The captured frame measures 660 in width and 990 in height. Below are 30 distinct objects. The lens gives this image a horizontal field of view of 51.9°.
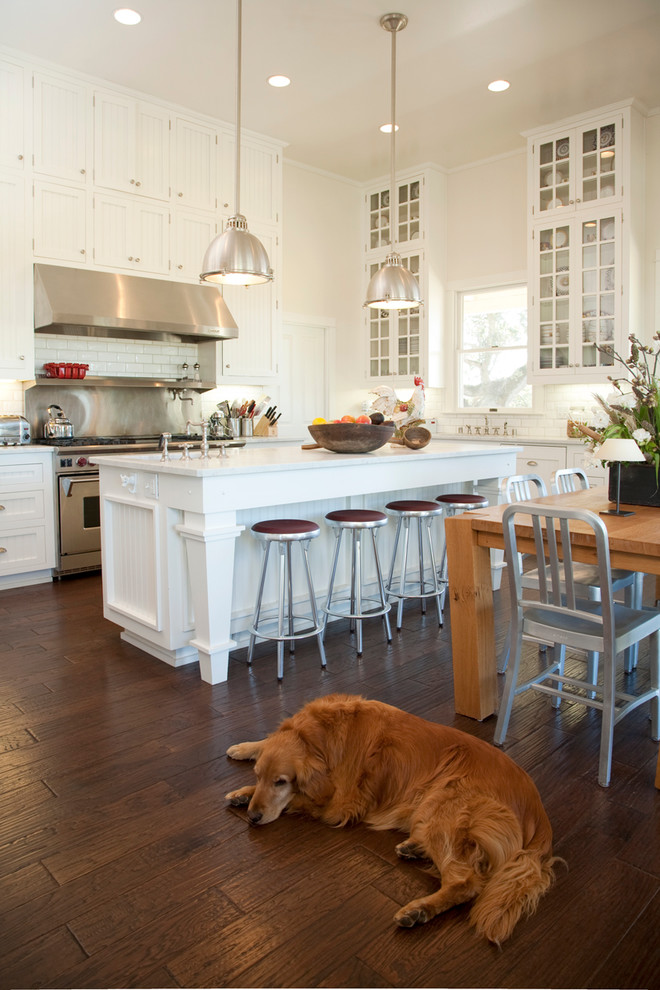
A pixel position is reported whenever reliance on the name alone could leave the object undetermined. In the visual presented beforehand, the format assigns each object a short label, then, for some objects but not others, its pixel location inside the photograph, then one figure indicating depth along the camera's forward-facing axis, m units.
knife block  6.57
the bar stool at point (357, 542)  3.34
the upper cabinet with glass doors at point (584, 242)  5.63
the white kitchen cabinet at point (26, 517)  4.62
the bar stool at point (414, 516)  3.74
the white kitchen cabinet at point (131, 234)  5.30
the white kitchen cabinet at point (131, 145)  5.25
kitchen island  2.91
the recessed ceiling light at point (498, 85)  5.18
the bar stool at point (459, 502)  4.07
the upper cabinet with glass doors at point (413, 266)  7.12
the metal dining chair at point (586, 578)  2.68
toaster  4.91
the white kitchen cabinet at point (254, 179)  6.09
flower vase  2.76
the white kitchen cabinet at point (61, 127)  4.90
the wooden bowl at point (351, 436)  3.59
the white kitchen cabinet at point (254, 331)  6.32
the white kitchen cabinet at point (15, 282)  4.78
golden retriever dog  1.58
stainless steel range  4.89
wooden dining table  2.54
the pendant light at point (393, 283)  4.27
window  6.95
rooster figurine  4.19
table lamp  2.51
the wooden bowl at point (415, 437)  4.20
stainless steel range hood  4.91
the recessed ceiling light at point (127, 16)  4.25
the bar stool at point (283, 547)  3.05
